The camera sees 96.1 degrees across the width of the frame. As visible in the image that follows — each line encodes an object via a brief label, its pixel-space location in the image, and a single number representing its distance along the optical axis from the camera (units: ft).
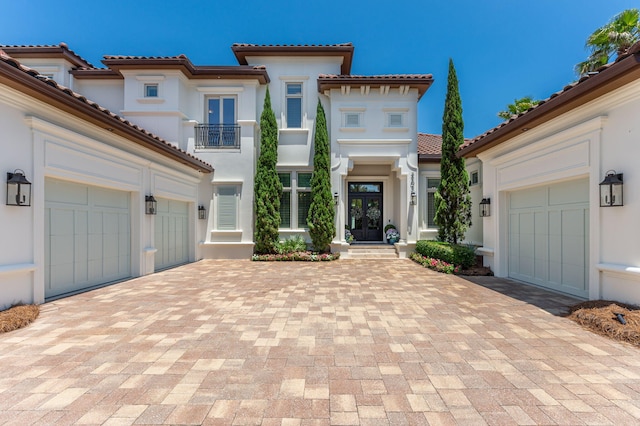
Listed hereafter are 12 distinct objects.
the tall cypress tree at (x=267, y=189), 37.37
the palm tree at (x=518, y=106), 48.47
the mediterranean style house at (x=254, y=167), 16.06
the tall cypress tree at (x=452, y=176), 34.12
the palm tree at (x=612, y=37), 33.71
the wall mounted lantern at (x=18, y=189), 15.62
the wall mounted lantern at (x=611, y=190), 15.56
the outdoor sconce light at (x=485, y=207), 27.62
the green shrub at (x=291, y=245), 37.84
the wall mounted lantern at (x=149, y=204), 26.50
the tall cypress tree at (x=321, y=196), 37.83
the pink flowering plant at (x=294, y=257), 36.47
